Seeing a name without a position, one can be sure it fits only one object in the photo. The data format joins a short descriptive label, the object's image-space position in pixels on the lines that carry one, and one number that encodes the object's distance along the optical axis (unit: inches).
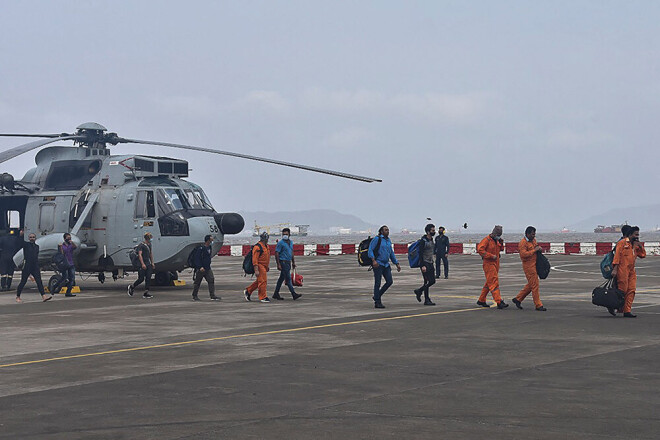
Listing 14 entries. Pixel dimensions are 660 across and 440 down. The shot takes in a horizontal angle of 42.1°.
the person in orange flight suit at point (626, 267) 640.4
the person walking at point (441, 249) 1160.8
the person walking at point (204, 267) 854.5
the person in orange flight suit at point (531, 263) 695.7
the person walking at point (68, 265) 923.4
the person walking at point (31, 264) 845.2
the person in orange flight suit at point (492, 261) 715.4
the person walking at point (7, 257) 980.6
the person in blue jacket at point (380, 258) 742.5
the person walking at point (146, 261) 889.5
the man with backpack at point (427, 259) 756.6
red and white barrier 2030.0
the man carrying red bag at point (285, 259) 835.4
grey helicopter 957.2
